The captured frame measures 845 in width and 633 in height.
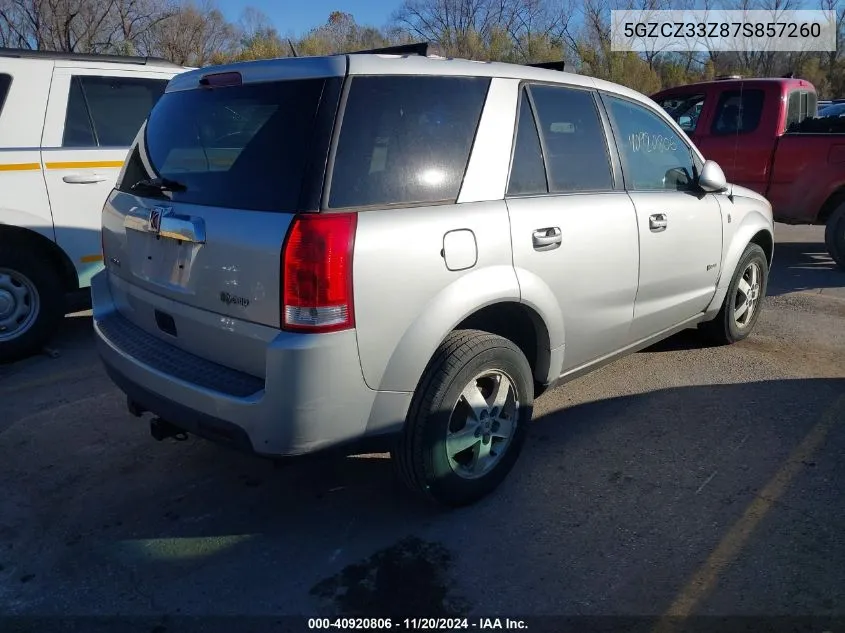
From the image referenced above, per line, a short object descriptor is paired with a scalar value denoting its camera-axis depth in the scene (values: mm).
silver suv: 2492
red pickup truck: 7672
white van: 4836
